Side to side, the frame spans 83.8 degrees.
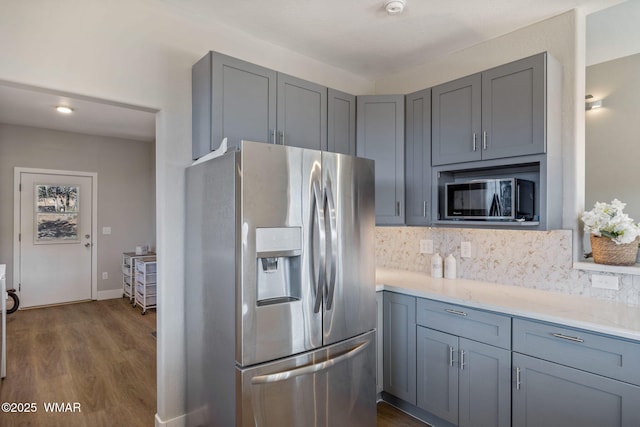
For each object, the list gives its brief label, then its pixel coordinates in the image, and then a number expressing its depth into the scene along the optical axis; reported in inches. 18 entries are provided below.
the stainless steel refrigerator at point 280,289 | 68.2
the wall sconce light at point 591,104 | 112.0
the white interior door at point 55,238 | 209.6
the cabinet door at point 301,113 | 95.7
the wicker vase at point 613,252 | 81.0
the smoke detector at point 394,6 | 86.0
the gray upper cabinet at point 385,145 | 113.0
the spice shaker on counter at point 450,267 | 112.0
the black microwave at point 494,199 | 87.4
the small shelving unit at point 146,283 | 195.8
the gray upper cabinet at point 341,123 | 107.3
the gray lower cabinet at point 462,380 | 79.5
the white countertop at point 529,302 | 67.5
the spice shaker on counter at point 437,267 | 114.6
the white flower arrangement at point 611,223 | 79.2
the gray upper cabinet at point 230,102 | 83.6
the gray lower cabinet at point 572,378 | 63.4
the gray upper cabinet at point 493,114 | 84.9
